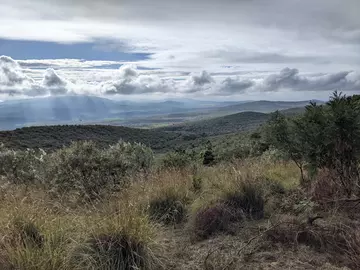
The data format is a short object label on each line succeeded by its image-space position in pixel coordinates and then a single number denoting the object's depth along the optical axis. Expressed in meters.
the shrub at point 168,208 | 6.34
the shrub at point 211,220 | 5.69
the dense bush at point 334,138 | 6.62
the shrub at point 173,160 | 15.39
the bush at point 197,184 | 7.67
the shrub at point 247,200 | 6.18
